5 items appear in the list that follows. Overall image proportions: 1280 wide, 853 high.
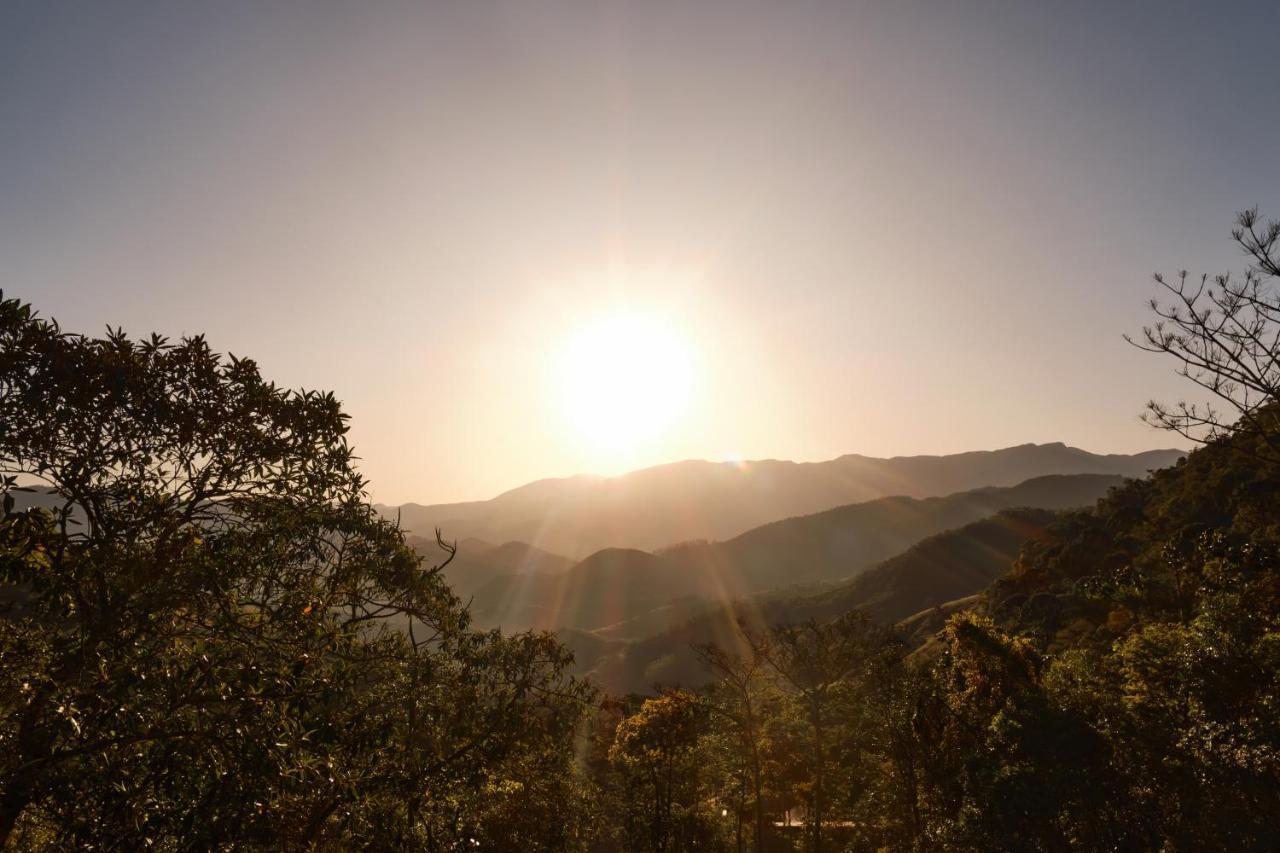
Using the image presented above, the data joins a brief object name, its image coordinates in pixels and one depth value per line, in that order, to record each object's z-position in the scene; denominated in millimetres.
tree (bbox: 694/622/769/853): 26312
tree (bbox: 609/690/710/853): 22922
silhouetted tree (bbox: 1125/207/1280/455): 14297
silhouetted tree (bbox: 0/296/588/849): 5223
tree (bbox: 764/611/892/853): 25141
